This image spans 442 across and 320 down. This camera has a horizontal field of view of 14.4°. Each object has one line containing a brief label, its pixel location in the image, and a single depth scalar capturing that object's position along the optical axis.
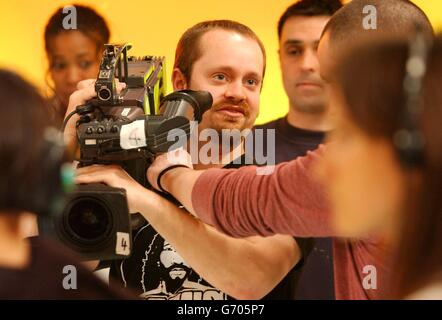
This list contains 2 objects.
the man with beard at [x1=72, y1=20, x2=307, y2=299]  2.96
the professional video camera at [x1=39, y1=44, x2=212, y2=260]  2.78
